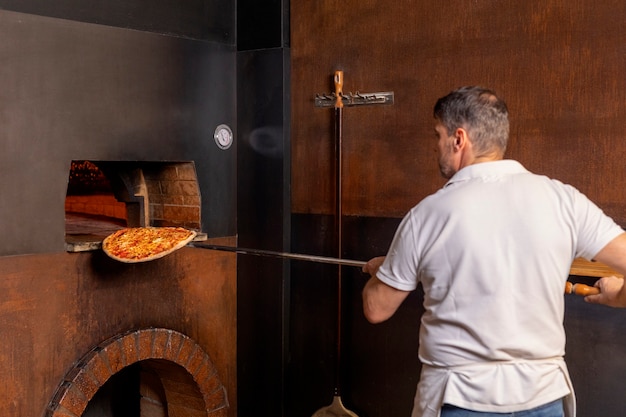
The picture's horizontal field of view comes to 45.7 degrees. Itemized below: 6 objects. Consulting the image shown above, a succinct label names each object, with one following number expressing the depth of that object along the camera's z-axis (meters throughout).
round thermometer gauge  3.81
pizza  3.13
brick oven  3.01
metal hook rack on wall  3.49
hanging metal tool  3.59
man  1.91
